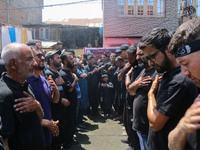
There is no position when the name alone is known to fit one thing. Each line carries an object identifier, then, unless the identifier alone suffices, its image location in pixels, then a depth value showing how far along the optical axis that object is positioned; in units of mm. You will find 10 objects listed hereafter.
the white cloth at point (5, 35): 6895
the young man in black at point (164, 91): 1483
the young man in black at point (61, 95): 3357
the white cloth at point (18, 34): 7143
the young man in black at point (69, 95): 4086
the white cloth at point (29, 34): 7816
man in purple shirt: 2375
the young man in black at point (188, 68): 919
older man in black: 1526
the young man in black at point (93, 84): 6648
